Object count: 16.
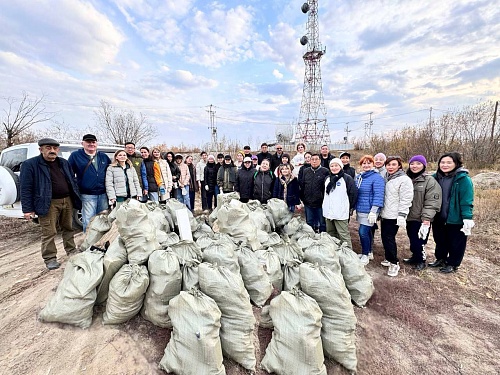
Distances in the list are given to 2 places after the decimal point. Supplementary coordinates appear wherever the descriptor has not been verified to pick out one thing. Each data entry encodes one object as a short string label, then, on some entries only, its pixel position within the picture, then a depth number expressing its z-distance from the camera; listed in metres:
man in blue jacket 3.35
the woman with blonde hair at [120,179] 3.56
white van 3.77
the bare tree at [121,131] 14.61
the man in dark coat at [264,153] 5.60
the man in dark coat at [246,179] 4.81
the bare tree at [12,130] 10.45
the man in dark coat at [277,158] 5.51
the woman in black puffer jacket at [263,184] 4.72
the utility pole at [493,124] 12.26
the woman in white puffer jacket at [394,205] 3.06
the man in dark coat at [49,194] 2.73
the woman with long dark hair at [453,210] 3.05
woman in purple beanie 3.11
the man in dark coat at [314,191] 3.90
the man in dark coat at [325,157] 5.12
